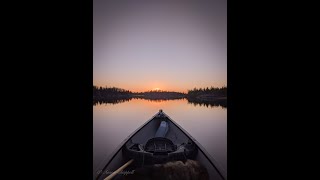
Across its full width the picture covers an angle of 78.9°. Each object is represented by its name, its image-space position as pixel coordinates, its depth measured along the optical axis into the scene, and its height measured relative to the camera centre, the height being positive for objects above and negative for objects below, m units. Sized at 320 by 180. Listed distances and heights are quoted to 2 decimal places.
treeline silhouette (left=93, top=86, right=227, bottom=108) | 38.06 -1.46
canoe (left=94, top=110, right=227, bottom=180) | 2.47 -0.92
